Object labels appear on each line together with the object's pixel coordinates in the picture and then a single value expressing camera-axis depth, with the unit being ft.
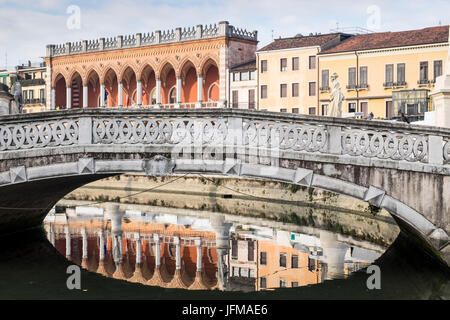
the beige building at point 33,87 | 226.99
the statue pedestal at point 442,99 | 47.34
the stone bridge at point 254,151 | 45.03
